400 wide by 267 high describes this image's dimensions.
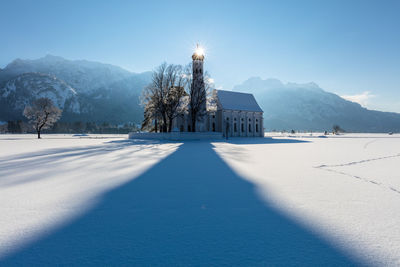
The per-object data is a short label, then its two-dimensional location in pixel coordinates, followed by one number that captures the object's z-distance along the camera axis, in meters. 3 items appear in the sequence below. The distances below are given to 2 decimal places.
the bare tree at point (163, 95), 37.31
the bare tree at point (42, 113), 47.72
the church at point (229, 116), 49.12
